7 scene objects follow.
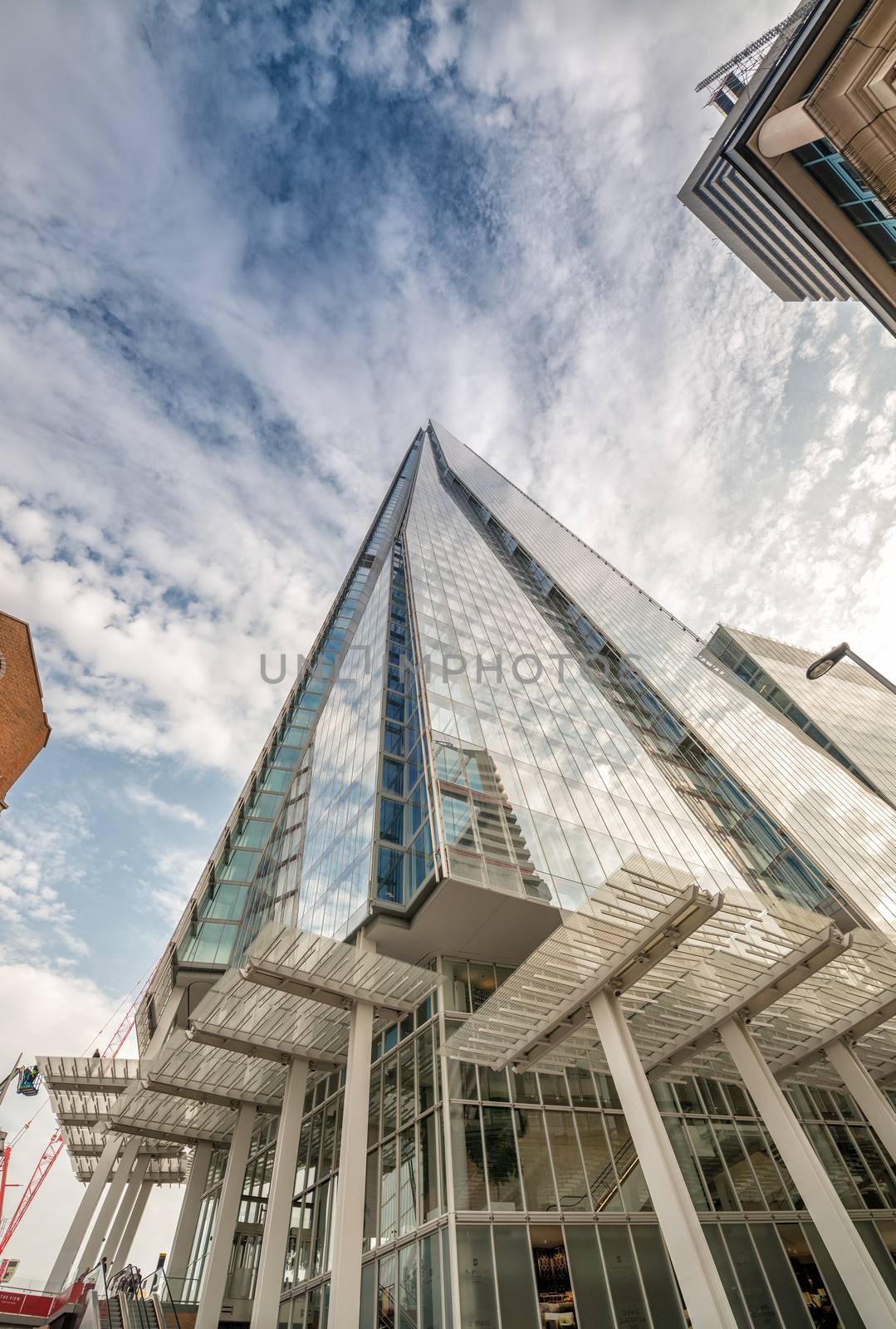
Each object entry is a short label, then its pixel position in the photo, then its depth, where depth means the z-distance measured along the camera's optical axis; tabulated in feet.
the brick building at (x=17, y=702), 100.78
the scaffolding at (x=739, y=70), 92.27
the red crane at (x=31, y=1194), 269.23
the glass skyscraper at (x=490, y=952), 60.54
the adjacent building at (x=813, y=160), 54.13
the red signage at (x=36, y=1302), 59.41
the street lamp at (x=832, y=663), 77.62
